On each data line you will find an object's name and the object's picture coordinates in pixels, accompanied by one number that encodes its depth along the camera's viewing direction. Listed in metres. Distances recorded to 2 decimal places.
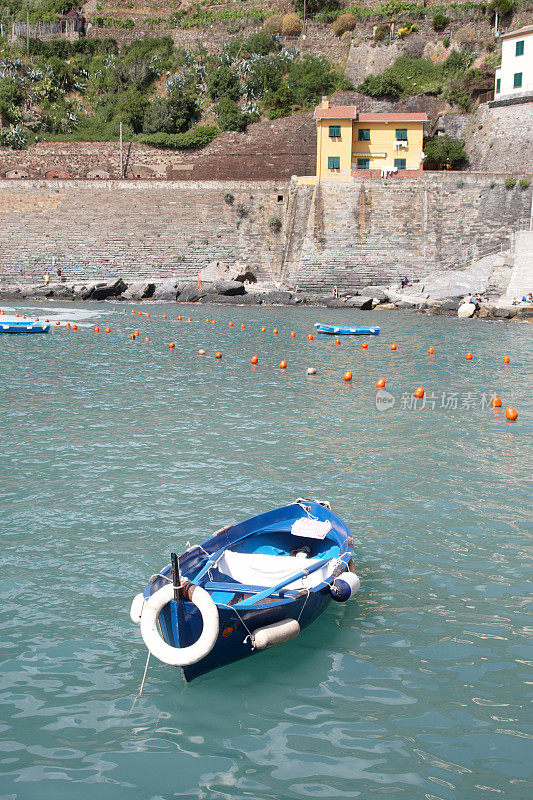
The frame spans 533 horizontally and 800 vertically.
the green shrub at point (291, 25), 58.12
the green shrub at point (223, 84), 54.50
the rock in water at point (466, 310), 33.50
